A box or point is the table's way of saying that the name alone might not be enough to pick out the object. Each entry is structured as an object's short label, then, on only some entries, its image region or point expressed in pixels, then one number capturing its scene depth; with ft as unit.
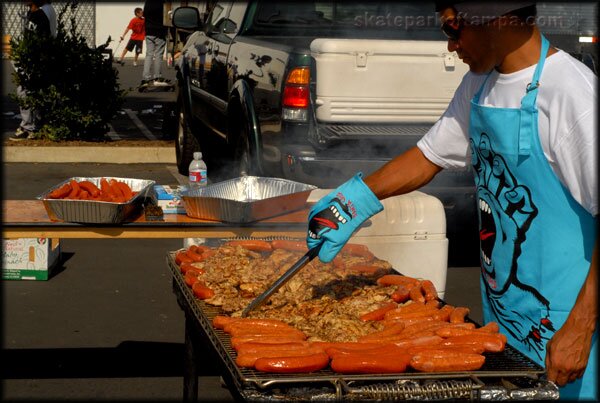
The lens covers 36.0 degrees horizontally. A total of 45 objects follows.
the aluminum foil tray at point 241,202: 16.43
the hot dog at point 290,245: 15.57
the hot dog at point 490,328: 11.08
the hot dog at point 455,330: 11.24
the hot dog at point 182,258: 14.69
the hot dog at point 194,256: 14.73
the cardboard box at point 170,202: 17.29
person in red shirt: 101.65
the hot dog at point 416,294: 12.86
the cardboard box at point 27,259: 24.70
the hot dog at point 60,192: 16.53
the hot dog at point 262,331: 11.22
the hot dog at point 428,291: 13.06
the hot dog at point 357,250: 15.62
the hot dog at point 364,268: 14.42
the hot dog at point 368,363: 10.02
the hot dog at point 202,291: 12.94
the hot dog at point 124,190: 16.96
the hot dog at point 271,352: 10.19
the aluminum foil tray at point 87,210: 15.90
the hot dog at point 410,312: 12.10
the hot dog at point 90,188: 16.85
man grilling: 9.53
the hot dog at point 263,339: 10.84
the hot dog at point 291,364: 9.97
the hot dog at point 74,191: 16.63
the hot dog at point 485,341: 10.75
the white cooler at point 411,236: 19.36
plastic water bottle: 19.52
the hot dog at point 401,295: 12.98
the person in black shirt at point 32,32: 44.16
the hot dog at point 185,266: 14.25
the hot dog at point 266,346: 10.41
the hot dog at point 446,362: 10.20
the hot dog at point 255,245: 15.69
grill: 9.59
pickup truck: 24.75
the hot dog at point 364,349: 10.37
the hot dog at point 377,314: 12.25
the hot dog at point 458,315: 11.87
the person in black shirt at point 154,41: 76.18
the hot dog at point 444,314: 12.02
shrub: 42.42
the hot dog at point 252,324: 11.44
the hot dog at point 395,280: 13.52
